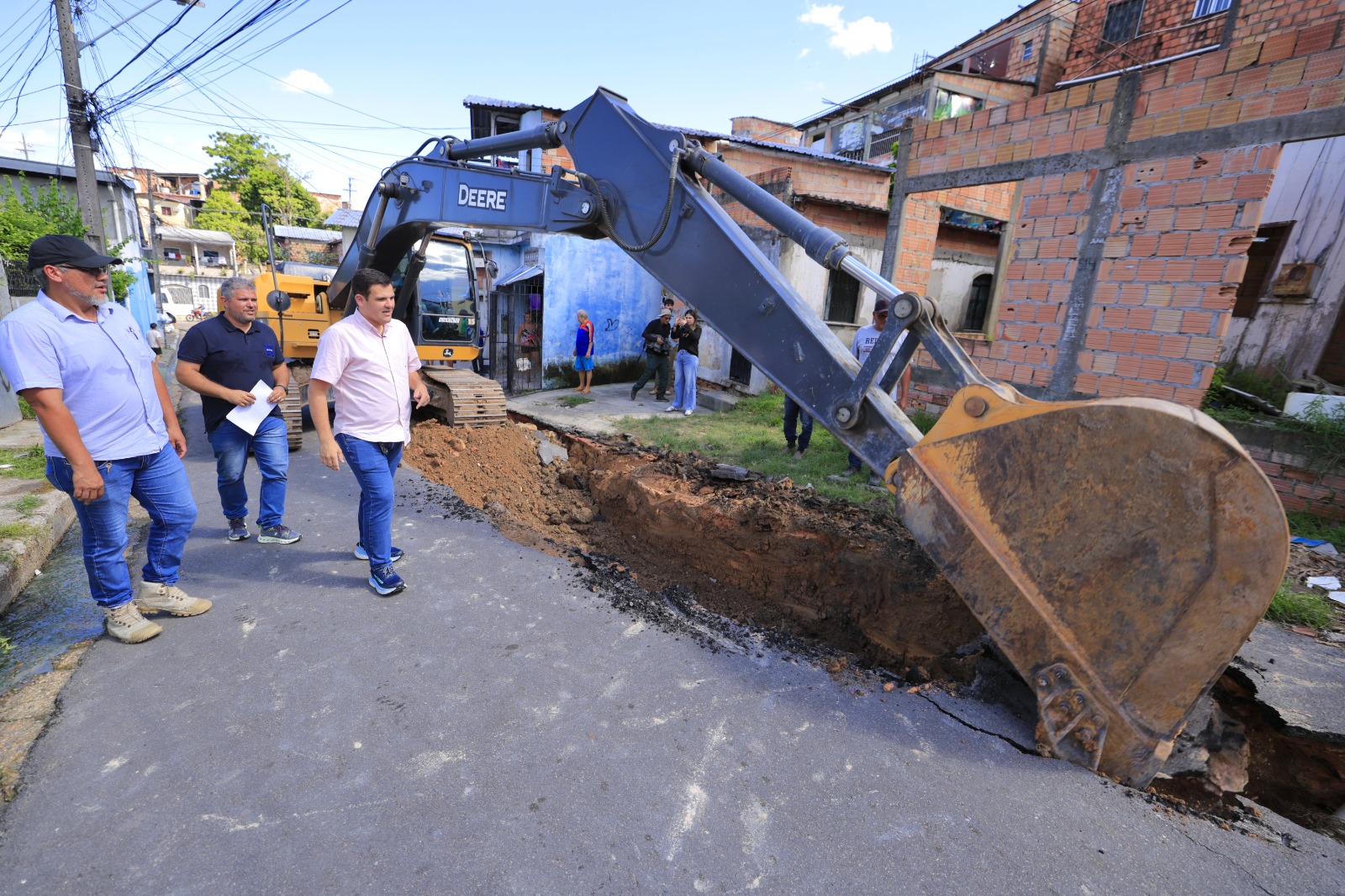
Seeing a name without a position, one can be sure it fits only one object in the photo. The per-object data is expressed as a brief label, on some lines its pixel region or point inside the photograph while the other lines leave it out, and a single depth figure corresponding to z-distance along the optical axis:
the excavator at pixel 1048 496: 1.80
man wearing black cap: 2.56
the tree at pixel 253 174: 32.44
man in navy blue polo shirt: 3.93
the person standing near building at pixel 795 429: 6.86
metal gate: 11.59
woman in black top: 9.16
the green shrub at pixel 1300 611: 3.58
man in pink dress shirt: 3.35
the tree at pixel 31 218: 8.46
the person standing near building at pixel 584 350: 10.94
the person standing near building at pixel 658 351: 10.32
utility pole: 10.96
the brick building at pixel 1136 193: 4.87
